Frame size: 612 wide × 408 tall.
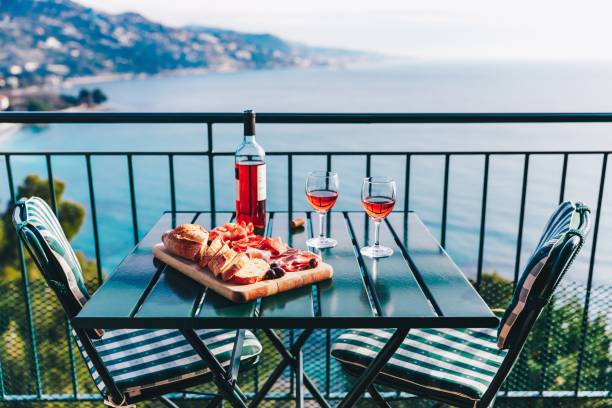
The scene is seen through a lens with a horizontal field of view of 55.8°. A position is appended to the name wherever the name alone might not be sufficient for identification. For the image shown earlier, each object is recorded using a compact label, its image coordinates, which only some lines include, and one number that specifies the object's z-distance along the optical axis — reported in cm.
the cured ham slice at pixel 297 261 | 156
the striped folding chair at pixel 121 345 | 166
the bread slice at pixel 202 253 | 158
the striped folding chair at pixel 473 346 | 155
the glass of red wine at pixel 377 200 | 180
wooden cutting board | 140
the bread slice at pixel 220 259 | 147
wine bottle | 190
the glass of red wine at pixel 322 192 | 186
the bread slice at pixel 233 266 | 145
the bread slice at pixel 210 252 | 155
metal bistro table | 133
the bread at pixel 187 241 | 160
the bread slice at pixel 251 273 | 143
